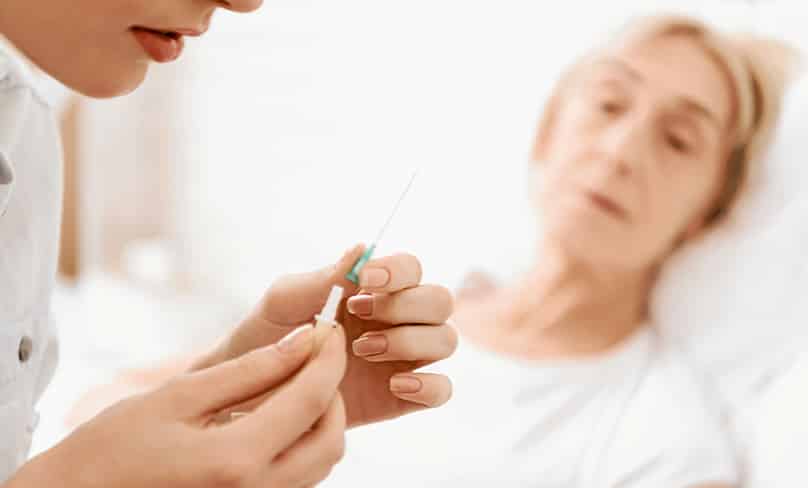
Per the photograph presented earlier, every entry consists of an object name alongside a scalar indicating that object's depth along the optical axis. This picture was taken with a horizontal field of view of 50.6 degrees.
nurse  0.46
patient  1.12
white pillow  1.21
